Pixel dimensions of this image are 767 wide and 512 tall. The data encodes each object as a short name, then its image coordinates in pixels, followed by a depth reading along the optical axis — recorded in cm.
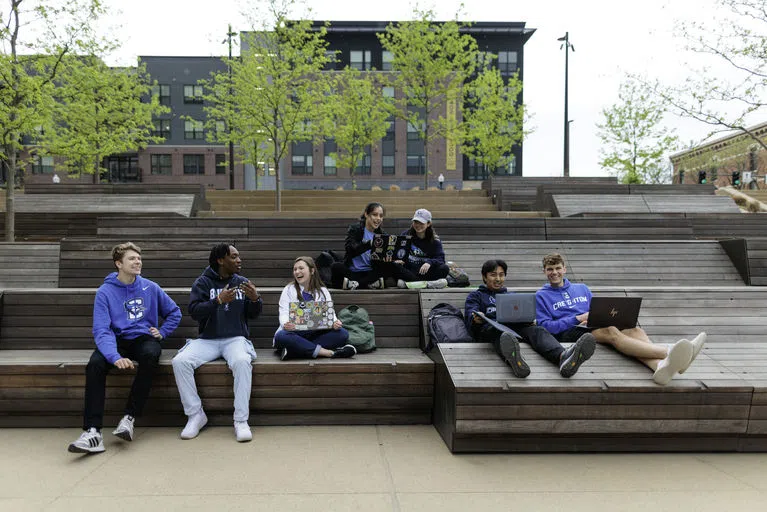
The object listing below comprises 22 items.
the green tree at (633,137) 2967
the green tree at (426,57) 2825
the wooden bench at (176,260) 815
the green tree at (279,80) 2144
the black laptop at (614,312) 502
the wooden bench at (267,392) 504
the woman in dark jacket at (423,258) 703
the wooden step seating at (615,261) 909
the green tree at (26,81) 1353
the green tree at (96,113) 1825
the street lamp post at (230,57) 2414
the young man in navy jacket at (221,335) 491
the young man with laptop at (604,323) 442
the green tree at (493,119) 3500
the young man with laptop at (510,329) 449
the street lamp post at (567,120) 3216
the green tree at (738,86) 1553
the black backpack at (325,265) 711
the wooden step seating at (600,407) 439
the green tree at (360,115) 3434
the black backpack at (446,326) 549
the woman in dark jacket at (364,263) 709
